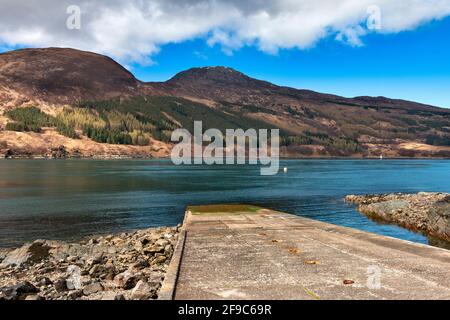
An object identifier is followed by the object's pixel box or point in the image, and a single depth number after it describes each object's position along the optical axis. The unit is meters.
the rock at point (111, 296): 12.57
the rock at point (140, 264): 19.24
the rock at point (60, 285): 15.76
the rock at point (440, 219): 33.78
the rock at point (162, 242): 24.23
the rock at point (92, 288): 14.77
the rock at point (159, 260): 20.64
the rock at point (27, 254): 26.05
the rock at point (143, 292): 12.77
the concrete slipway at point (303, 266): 11.73
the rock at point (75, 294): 14.25
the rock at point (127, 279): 15.66
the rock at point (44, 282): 16.94
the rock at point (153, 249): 22.79
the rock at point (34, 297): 14.47
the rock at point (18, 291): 15.09
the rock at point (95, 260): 21.41
